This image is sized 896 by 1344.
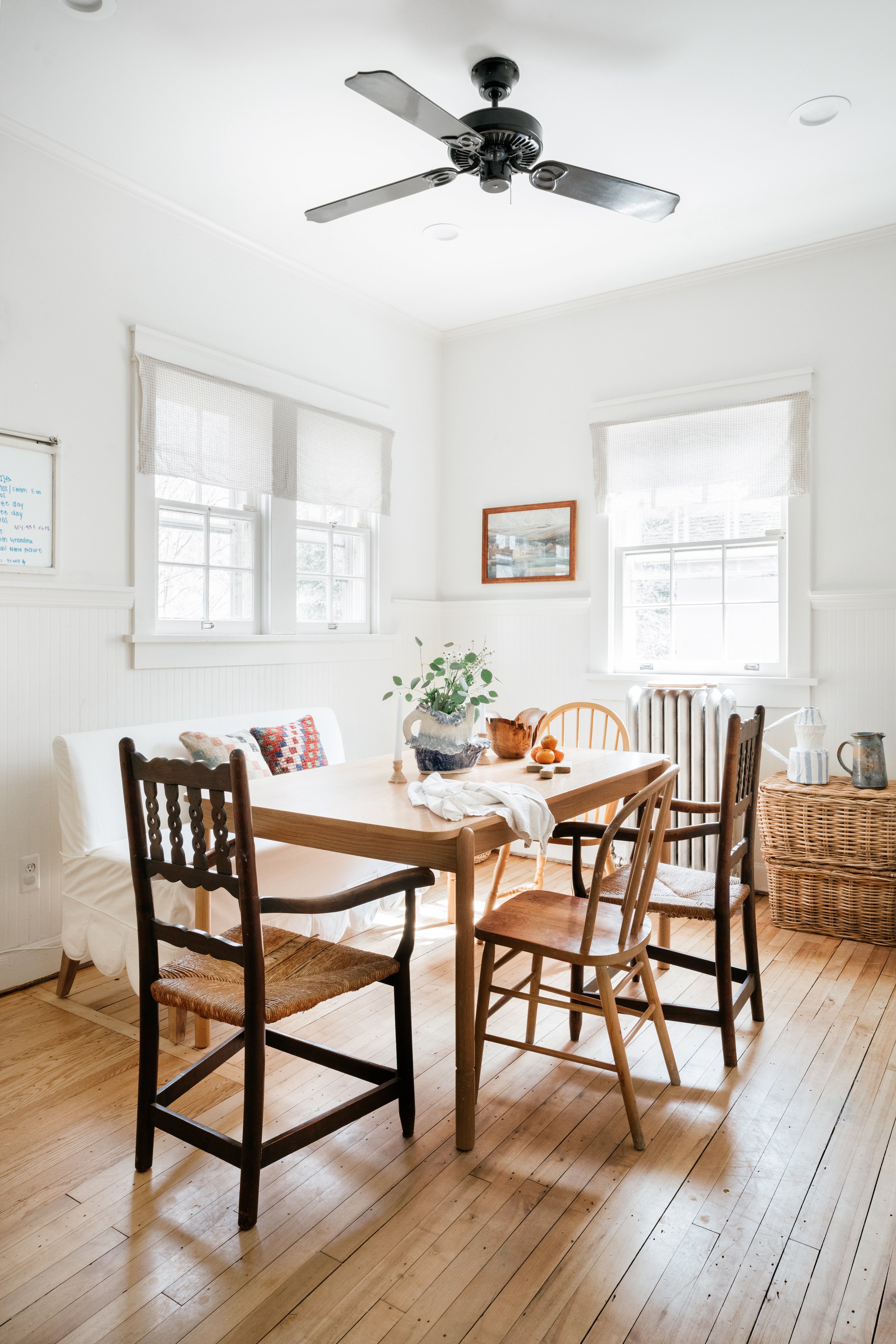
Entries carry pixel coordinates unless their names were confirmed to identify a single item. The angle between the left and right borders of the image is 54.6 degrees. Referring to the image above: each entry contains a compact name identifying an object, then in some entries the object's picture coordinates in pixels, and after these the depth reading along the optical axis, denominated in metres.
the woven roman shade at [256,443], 3.50
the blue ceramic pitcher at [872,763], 3.57
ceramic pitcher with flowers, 2.58
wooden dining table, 1.95
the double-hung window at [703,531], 4.09
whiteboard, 3.01
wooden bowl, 2.92
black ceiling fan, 2.50
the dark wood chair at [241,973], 1.70
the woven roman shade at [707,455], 4.02
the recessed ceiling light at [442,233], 3.77
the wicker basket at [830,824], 3.47
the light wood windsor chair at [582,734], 3.60
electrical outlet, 3.08
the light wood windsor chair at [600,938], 2.04
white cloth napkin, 2.10
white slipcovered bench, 2.74
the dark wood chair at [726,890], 2.39
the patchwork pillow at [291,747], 3.46
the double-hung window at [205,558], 3.63
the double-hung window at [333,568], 4.30
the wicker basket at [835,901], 3.49
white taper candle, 2.65
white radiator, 3.98
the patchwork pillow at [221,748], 3.16
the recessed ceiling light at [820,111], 2.84
